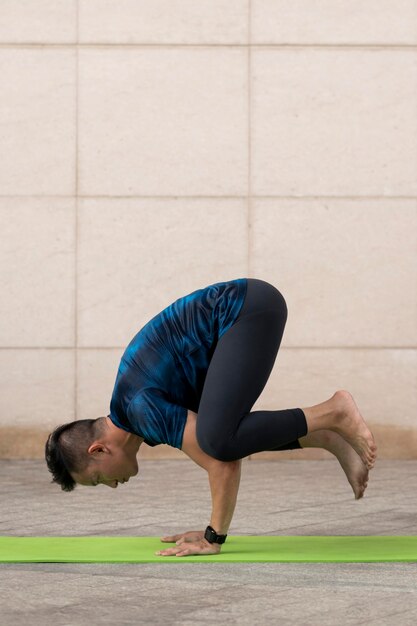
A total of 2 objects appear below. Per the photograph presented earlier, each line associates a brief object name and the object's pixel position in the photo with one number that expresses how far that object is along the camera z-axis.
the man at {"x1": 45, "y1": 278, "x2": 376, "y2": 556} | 8.40
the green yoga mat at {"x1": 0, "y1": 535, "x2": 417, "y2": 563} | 8.39
